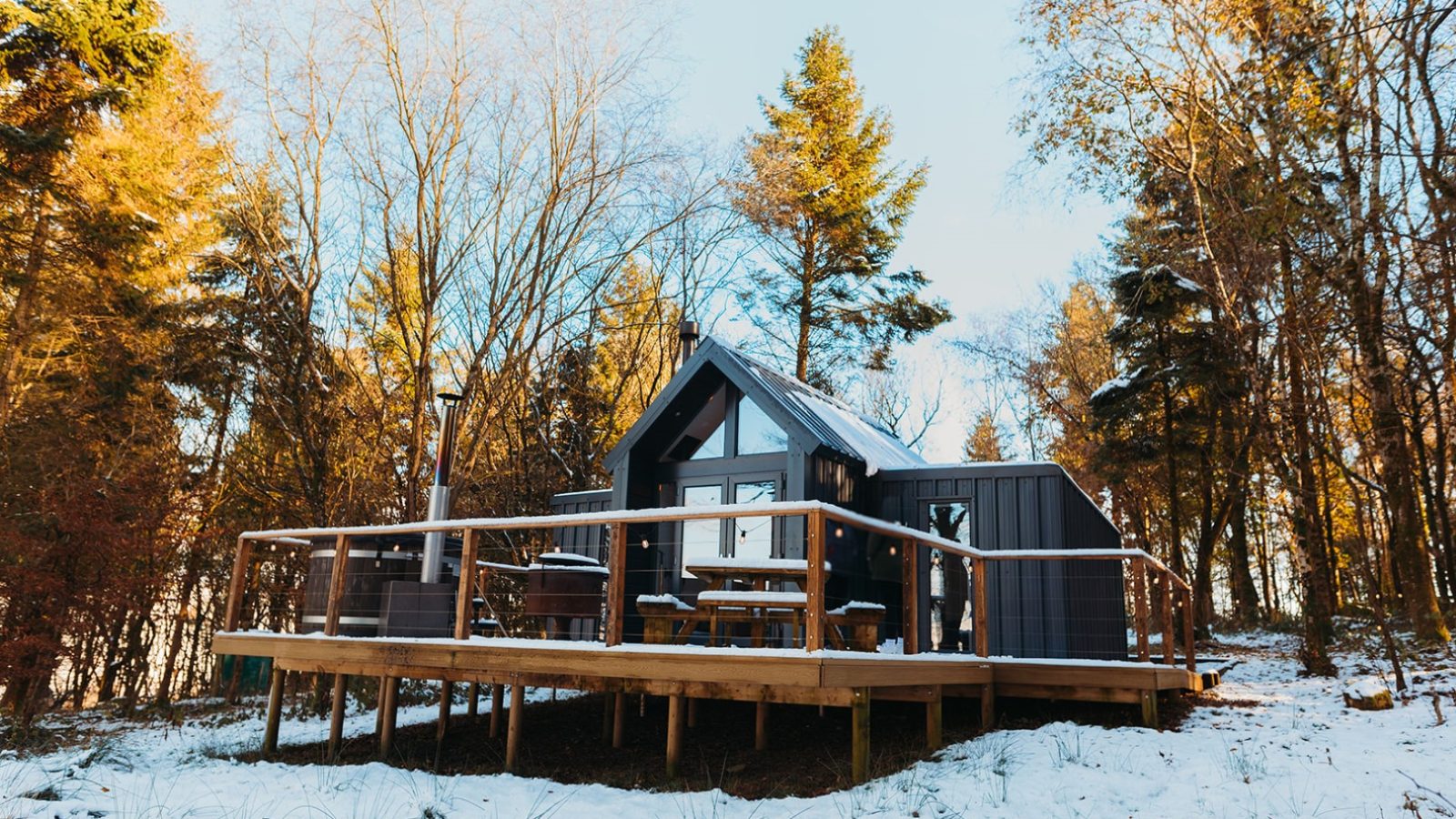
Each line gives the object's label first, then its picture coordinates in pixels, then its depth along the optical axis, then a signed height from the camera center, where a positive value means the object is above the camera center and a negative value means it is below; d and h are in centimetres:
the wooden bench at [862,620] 701 -8
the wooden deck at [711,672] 608 -53
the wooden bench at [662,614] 702 -9
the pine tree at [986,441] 2681 +497
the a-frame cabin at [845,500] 1028 +128
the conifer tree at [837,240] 2006 +786
